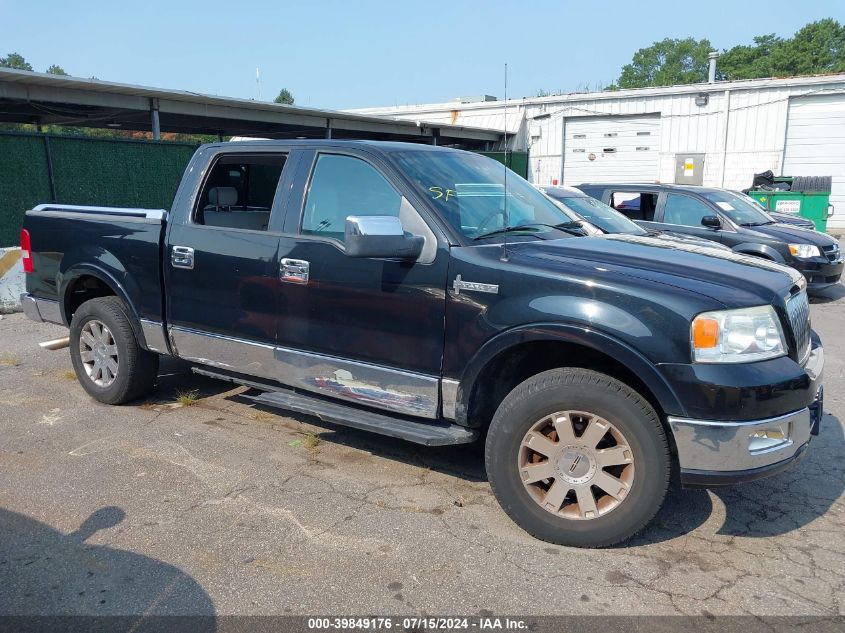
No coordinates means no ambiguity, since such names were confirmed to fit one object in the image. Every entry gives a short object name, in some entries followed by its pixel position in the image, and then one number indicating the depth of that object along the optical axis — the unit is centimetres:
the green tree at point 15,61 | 9339
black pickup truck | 310
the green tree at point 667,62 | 9156
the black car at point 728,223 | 1001
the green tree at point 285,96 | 9594
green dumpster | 1588
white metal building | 2302
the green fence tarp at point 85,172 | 1098
